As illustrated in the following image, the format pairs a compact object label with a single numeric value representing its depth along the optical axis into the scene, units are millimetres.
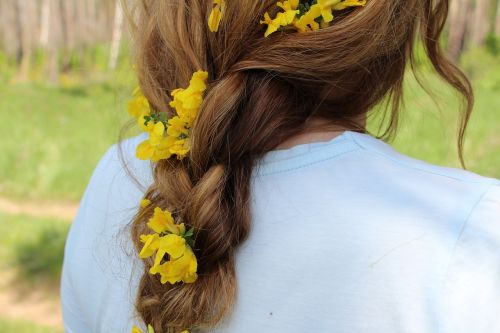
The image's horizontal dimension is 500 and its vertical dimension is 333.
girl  770
